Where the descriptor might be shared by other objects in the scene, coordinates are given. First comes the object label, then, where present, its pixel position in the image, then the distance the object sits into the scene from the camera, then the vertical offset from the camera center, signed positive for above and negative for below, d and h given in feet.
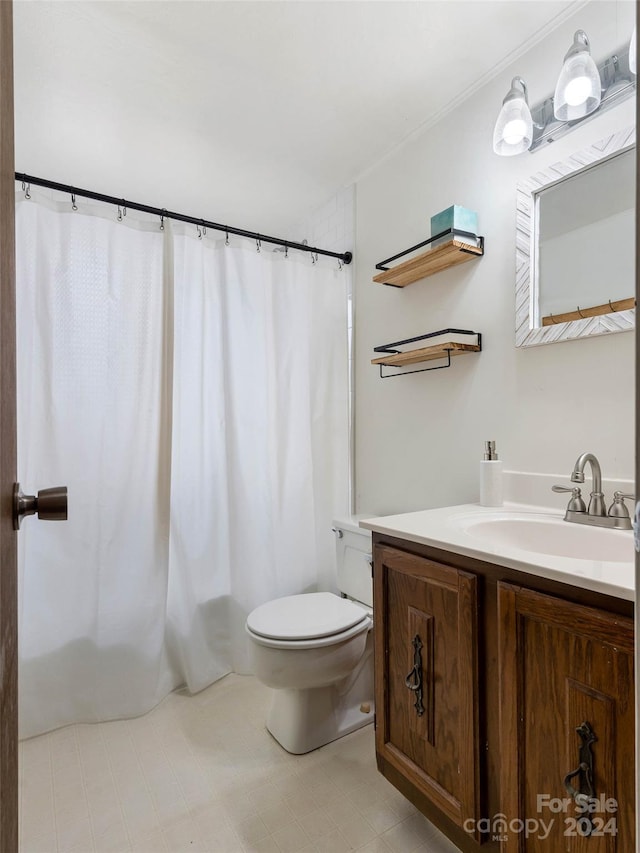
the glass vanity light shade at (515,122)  4.35 +2.87
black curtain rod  5.20 +2.76
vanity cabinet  2.48 -1.84
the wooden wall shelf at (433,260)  5.09 +1.91
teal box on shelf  5.09 +2.26
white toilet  4.92 -2.61
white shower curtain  5.59 -0.30
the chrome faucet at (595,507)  3.72 -0.74
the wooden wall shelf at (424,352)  5.17 +0.83
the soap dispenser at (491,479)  4.78 -0.61
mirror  3.94 +1.62
